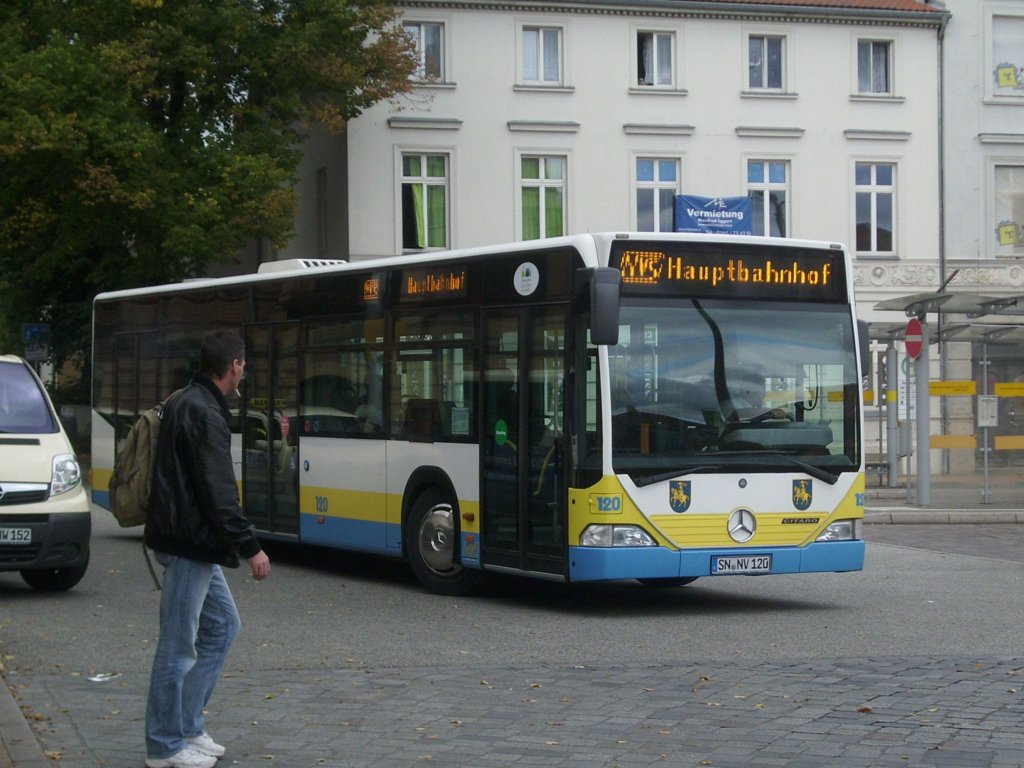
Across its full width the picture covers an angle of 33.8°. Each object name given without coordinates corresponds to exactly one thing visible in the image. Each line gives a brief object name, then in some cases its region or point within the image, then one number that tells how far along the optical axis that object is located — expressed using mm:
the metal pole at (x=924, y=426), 25016
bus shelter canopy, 24020
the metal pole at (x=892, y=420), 28578
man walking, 6699
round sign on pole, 25062
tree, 31172
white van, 13039
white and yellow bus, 12234
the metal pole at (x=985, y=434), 26223
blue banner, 28859
